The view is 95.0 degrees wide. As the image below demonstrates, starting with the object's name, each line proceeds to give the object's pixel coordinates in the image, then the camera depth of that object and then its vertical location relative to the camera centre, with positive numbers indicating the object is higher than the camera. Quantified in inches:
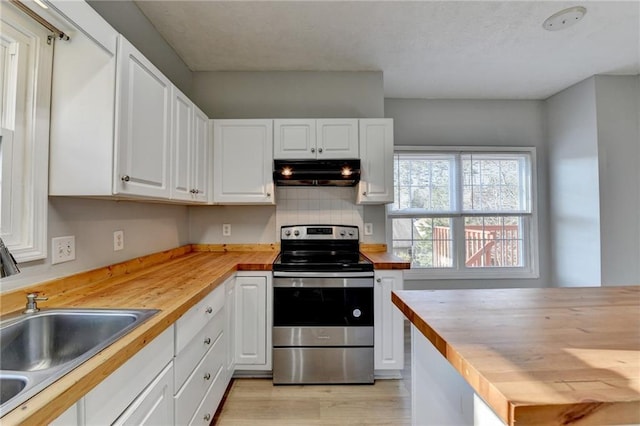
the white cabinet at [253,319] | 83.7 -26.9
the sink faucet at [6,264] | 30.9 -4.1
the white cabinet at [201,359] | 48.1 -26.2
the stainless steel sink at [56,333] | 38.8 -14.9
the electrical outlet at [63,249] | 51.3 -4.2
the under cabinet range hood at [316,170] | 94.0 +17.6
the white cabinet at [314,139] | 97.6 +28.6
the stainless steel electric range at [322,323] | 82.4 -27.5
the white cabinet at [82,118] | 49.5 +18.3
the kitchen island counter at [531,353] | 19.1 -11.0
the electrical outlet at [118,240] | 66.1 -3.3
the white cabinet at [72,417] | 25.0 -16.9
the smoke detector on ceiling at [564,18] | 78.1 +56.9
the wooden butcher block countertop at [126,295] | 24.4 -11.9
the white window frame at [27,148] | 44.8 +12.4
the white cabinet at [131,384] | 29.5 -18.4
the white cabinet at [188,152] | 72.6 +20.5
